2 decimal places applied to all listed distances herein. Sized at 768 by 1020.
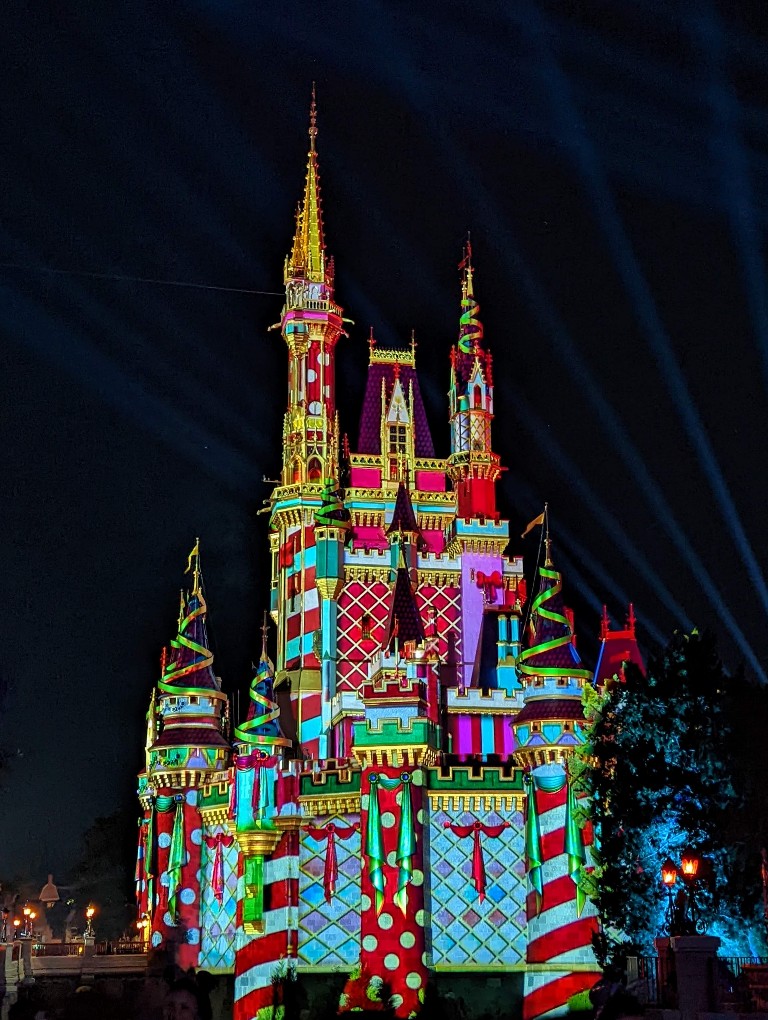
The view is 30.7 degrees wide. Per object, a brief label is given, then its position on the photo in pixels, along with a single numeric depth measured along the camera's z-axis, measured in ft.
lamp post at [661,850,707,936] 106.01
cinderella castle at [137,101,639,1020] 134.21
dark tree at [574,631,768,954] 110.11
